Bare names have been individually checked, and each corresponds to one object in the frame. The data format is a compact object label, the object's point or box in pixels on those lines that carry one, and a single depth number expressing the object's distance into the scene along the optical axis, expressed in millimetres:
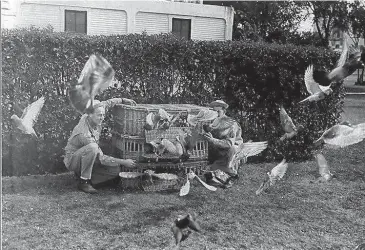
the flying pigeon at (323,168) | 6680
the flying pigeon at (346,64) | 4833
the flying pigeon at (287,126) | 6938
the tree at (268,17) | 29250
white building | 16906
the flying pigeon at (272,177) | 6112
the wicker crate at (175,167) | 5750
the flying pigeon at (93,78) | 3719
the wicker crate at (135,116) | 5660
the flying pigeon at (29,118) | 5691
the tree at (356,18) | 26522
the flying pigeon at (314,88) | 6628
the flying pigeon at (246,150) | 6104
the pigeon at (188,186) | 5500
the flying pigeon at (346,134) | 5191
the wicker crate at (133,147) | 5688
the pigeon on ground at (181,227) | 3805
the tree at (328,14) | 27078
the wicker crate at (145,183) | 5625
